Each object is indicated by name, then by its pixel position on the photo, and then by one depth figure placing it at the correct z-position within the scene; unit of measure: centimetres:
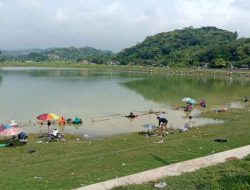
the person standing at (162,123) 1762
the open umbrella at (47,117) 1673
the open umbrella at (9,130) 1409
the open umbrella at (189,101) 2563
